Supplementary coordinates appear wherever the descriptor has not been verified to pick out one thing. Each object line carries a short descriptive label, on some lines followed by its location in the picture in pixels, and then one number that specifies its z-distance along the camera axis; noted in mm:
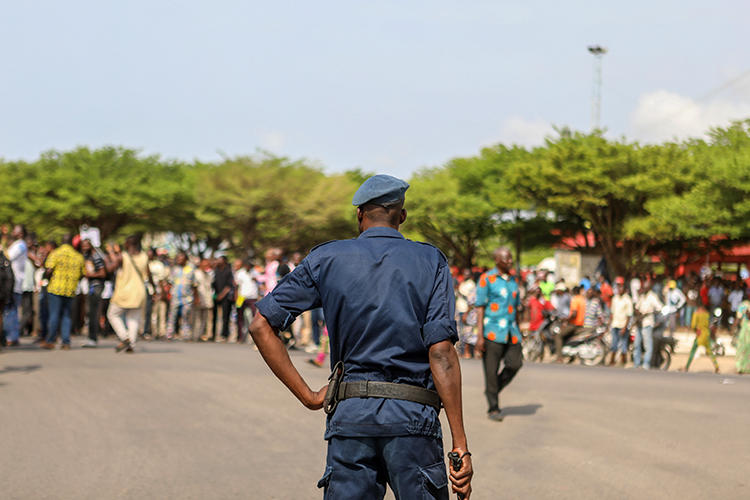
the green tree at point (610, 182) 42469
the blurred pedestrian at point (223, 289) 20734
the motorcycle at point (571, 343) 20234
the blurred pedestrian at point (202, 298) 20750
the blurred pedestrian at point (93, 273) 16719
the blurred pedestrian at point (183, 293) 20562
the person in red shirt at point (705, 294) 29328
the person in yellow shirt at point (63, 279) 14938
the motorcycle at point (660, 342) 18984
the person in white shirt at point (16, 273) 15531
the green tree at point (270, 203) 57875
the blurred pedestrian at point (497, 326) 9844
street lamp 58000
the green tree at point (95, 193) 56906
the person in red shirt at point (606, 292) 25094
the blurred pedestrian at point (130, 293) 14492
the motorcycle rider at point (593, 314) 20172
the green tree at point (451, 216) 53688
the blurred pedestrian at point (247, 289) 20109
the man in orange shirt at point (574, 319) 20219
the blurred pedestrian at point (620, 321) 19328
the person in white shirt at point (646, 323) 18766
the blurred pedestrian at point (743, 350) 18188
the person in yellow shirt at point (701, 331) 19125
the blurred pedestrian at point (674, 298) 21781
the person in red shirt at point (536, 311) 20781
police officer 3248
